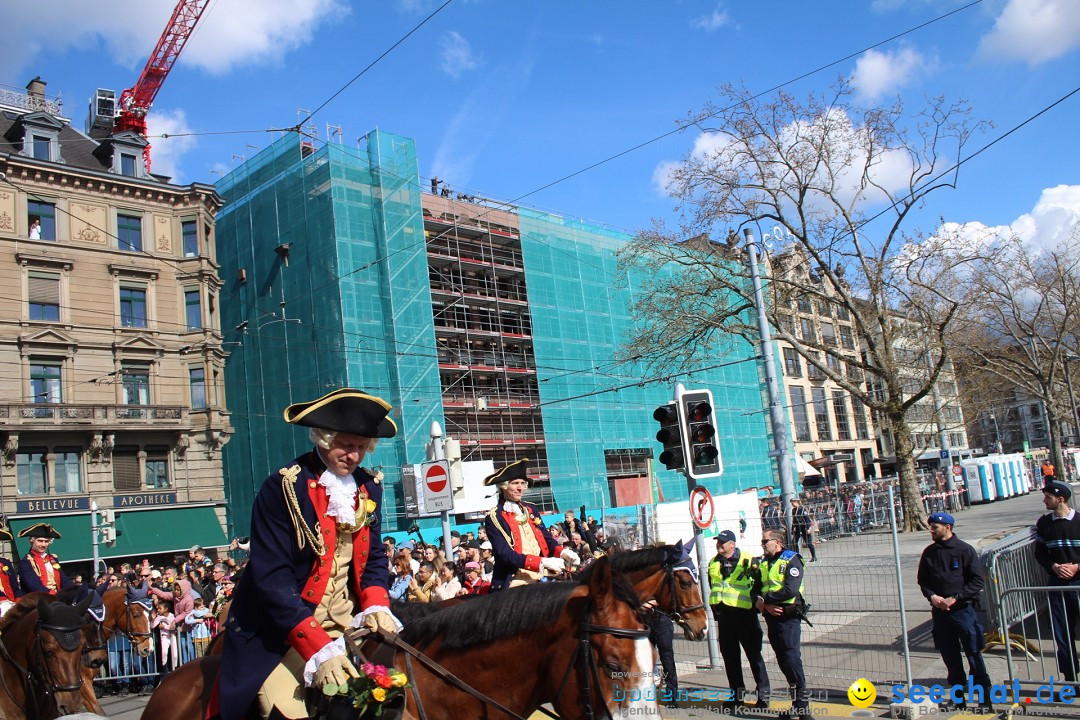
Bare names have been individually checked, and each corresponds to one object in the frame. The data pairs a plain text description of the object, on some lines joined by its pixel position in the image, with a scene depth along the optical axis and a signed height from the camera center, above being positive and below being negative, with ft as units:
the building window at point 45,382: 97.30 +16.47
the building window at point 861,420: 222.69 +4.63
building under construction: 116.98 +24.59
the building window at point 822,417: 210.79 +6.35
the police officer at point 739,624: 27.73 -5.83
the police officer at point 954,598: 24.94 -5.15
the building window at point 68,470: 96.94 +5.91
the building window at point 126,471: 101.51 +5.39
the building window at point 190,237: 112.16 +36.44
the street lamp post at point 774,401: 53.21 +3.02
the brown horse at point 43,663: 20.22 -3.46
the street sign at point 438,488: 38.73 -0.28
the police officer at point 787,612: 25.72 -5.19
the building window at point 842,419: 218.38 +5.45
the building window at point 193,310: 110.93 +26.32
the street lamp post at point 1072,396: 114.01 +2.65
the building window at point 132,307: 105.70 +26.40
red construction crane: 157.58 +86.14
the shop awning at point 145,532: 92.02 -2.37
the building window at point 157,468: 104.63 +5.44
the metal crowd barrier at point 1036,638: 25.77 -7.87
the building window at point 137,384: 103.65 +16.17
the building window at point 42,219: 100.17 +36.81
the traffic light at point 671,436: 32.89 +0.87
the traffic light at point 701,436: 32.22 +0.72
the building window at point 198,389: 110.01 +15.53
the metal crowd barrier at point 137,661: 44.86 -8.10
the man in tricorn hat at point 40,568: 30.17 -1.67
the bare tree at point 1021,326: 104.06 +12.83
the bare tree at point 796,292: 79.51 +15.15
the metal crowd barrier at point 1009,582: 28.68 -6.00
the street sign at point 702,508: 31.58 -2.03
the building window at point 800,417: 203.00 +6.59
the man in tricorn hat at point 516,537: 23.17 -1.85
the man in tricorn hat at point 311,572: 10.93 -1.08
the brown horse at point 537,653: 11.84 -2.62
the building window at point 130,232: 106.11 +36.18
